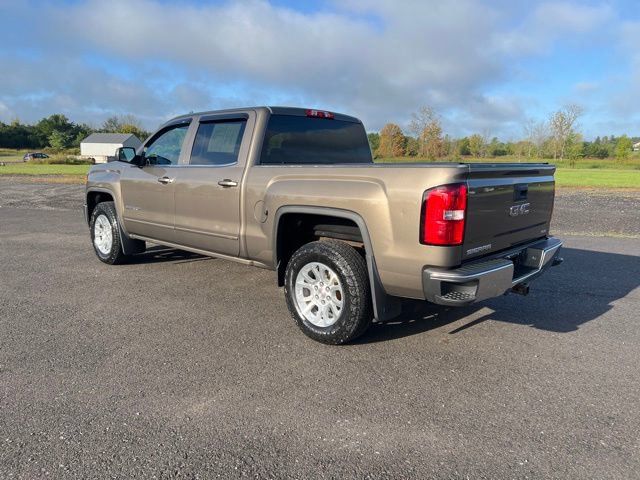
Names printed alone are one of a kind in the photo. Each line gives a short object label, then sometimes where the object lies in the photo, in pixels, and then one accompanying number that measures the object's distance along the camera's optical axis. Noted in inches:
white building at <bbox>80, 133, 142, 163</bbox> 3410.4
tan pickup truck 130.7
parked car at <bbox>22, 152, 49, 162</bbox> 2625.0
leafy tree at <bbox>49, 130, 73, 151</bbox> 3654.0
